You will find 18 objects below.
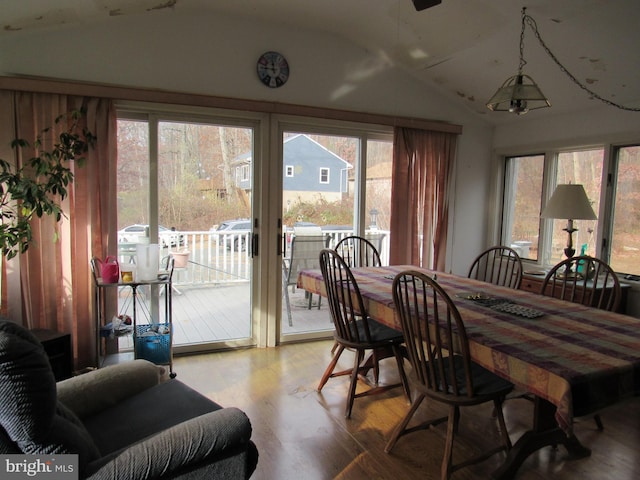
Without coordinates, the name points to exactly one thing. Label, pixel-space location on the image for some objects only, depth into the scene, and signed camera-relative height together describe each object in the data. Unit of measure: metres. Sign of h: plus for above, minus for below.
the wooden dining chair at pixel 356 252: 3.81 -0.41
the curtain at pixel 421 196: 4.05 +0.10
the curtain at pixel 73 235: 2.90 -0.25
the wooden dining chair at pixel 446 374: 1.86 -0.77
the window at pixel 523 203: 4.26 +0.05
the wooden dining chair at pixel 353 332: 2.60 -0.79
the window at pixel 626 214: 3.41 -0.03
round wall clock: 3.48 +1.05
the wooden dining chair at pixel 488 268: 4.47 -0.62
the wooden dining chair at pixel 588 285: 2.46 -0.52
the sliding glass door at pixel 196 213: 3.29 -0.09
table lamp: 3.31 +0.03
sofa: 1.19 -0.76
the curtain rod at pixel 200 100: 2.86 +0.74
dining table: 1.47 -0.52
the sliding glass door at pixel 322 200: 3.80 +0.03
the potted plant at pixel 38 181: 2.52 +0.10
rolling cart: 2.87 -0.86
